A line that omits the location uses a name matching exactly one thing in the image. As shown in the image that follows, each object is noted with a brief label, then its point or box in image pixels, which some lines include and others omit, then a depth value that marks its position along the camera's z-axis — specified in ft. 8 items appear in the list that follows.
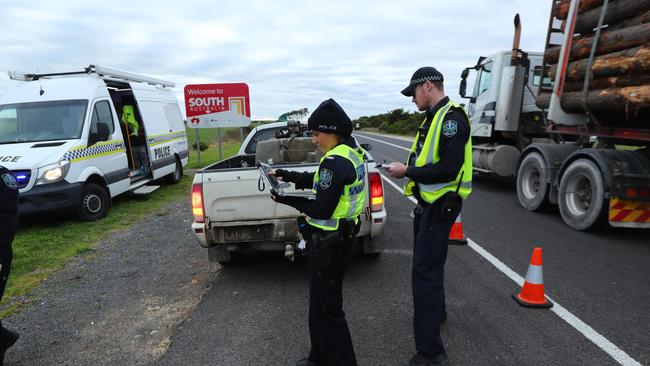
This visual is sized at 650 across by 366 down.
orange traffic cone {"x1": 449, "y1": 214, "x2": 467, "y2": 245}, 18.84
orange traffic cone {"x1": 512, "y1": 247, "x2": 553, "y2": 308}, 12.50
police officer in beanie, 8.25
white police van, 22.66
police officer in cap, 9.16
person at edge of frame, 9.38
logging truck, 18.25
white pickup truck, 13.89
